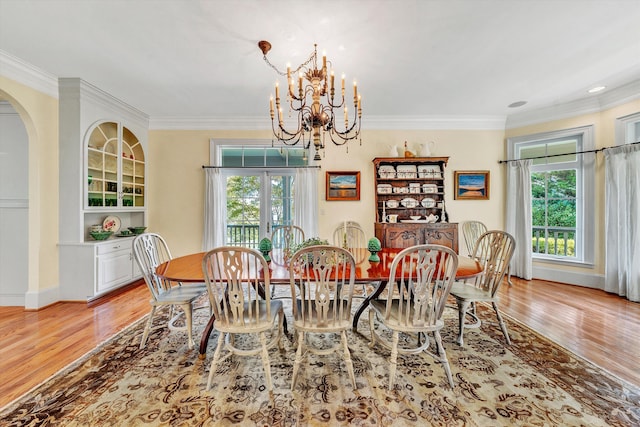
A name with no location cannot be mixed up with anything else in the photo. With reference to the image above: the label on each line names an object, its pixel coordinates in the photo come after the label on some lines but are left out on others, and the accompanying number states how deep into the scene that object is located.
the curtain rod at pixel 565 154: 3.50
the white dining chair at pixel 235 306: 1.60
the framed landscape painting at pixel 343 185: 4.42
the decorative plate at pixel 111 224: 3.55
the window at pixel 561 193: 3.76
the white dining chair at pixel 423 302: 1.61
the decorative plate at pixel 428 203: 4.31
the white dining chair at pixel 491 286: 2.16
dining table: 1.83
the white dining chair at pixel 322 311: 1.56
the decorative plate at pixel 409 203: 4.33
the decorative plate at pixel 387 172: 4.32
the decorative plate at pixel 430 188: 4.31
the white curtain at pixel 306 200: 4.31
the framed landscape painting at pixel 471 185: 4.43
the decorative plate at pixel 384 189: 4.32
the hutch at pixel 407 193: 4.19
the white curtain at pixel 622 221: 3.19
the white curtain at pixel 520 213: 4.08
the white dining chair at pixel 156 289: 2.09
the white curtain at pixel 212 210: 4.31
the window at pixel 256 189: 4.42
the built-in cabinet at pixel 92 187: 3.15
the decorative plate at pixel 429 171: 4.30
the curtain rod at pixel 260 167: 4.28
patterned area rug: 1.45
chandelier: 2.02
